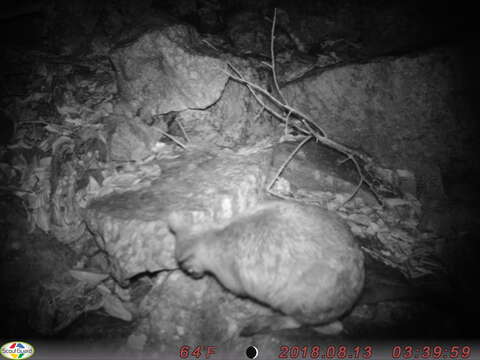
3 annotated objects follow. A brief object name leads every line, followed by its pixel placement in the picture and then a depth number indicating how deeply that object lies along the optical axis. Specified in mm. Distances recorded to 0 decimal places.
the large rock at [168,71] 2783
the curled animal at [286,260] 1548
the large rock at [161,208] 1989
